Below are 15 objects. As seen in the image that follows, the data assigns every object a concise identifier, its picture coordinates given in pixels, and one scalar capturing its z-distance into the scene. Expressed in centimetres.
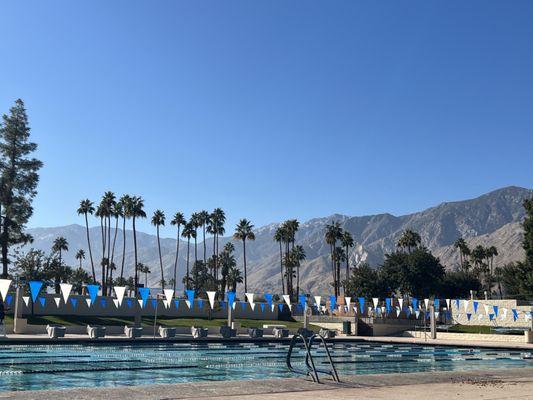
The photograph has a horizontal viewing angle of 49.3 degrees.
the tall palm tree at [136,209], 9794
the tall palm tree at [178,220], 11046
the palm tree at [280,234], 11200
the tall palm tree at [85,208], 10312
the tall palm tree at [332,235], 11150
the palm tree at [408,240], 12012
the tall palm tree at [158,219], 10819
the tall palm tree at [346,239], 11528
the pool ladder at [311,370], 1485
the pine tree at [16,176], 6981
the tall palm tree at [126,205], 9819
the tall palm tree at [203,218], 11256
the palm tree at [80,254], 14270
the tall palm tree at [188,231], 11119
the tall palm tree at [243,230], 11038
